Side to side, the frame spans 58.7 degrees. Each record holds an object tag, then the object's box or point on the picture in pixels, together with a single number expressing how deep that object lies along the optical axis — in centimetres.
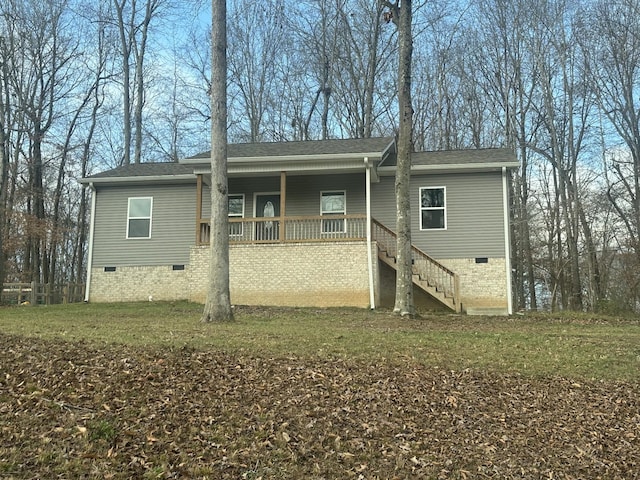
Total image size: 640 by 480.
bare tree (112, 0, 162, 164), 2481
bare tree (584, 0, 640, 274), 2080
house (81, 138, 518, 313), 1521
